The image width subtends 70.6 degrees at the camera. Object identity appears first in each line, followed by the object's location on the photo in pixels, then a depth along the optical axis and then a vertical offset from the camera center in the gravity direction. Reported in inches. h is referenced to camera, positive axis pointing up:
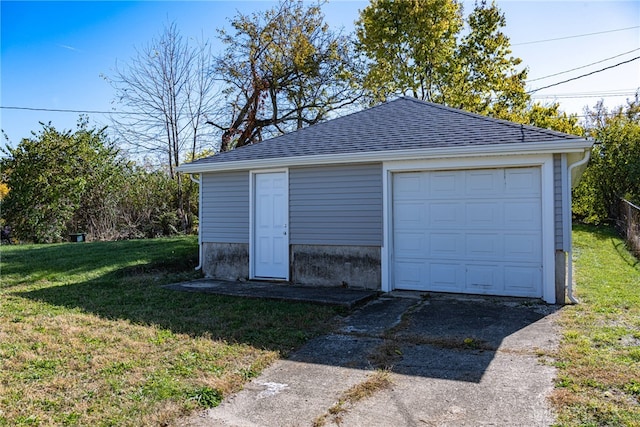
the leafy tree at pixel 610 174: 668.1 +61.2
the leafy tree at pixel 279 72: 725.3 +234.8
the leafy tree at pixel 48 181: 606.5 +51.2
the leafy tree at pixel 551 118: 761.0 +166.7
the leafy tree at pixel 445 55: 693.3 +253.1
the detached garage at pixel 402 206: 260.8 +7.0
